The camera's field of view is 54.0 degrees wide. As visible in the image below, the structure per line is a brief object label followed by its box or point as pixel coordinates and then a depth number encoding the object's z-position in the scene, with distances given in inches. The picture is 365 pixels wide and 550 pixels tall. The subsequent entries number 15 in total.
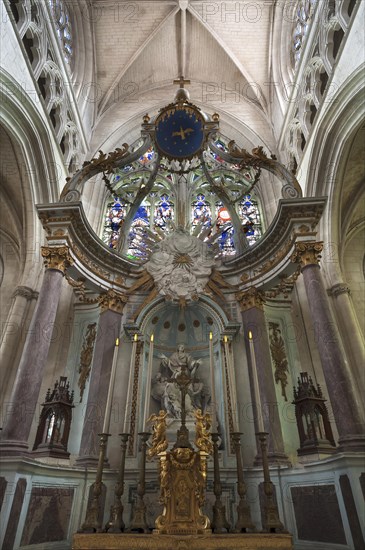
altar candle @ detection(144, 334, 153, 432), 221.5
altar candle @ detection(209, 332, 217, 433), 261.7
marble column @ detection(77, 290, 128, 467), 280.4
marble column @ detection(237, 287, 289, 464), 278.5
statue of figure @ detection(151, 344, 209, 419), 325.1
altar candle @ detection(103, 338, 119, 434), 190.9
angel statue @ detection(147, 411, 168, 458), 193.6
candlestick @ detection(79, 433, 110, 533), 171.0
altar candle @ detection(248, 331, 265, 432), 185.3
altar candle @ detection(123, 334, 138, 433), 192.3
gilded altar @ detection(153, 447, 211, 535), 170.1
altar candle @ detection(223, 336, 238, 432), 313.3
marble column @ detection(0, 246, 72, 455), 215.3
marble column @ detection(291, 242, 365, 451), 213.8
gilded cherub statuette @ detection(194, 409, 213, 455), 195.5
